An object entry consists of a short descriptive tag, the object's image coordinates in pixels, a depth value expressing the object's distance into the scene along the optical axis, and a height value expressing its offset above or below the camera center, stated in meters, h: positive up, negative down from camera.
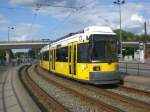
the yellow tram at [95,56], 8.68 +0.00
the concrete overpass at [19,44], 51.04 +3.87
